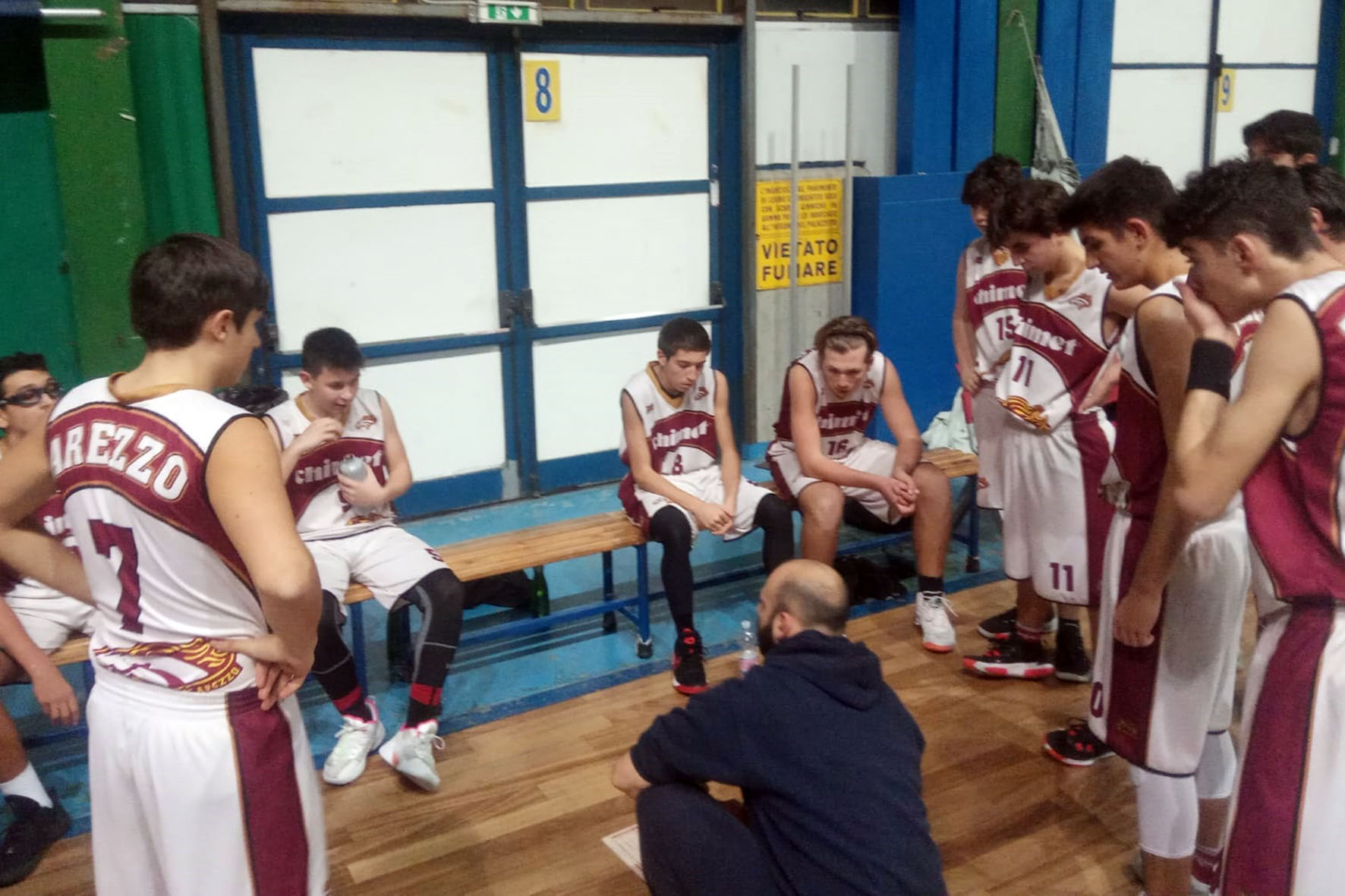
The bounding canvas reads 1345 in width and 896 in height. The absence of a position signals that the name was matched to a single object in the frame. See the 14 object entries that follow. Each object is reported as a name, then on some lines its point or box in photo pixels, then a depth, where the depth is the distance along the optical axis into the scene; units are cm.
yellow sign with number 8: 546
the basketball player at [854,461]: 405
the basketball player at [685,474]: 381
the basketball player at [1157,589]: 227
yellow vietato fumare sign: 621
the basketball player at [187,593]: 162
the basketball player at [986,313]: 405
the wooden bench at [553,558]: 369
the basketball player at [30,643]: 260
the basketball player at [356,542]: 322
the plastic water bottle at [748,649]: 379
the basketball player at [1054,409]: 336
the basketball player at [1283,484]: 166
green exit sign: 512
